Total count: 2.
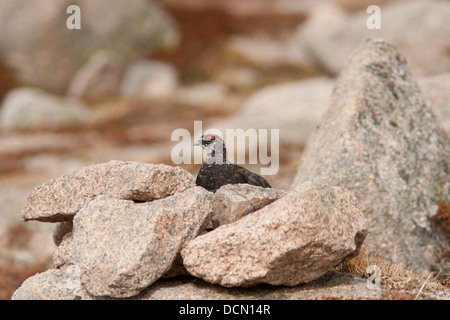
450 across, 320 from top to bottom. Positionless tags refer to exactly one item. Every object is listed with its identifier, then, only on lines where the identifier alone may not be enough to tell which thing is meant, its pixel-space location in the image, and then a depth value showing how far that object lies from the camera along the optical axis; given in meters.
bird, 7.43
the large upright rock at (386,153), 8.77
